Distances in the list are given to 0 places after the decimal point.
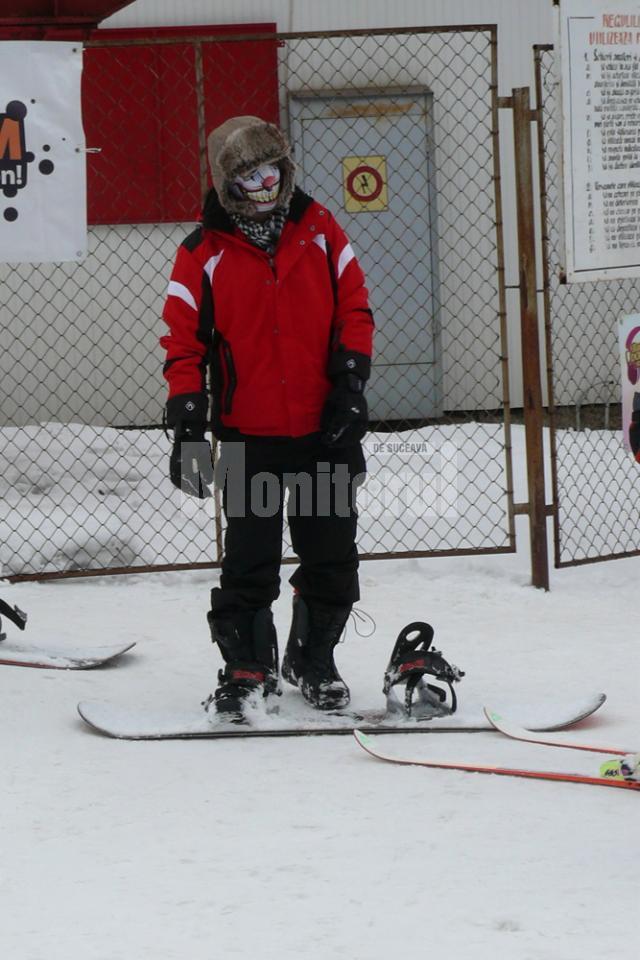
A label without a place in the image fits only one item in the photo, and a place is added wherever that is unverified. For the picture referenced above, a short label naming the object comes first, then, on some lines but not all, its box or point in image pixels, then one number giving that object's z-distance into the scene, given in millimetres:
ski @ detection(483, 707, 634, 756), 6812
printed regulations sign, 10258
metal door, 17641
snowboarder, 7406
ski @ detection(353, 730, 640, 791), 6221
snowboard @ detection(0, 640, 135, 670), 8695
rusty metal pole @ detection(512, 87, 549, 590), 10578
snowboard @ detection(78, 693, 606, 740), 7230
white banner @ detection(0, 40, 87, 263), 10273
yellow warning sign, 17875
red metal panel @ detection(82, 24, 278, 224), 17453
